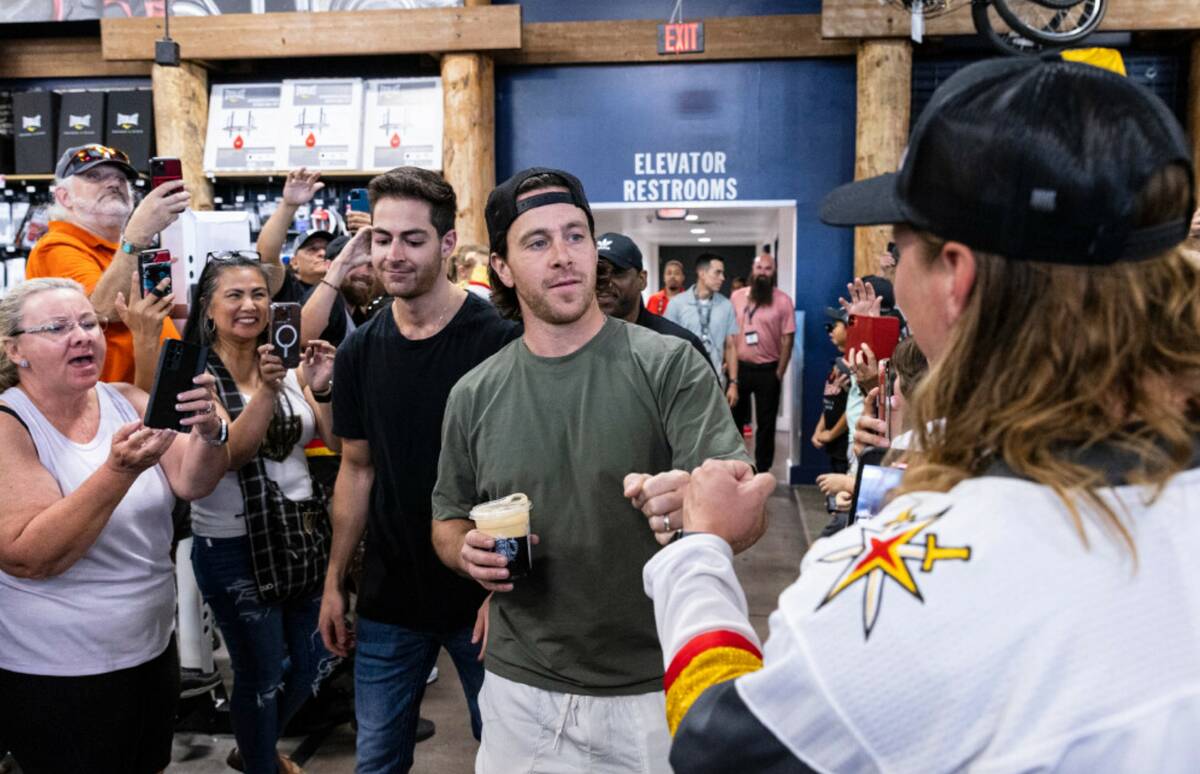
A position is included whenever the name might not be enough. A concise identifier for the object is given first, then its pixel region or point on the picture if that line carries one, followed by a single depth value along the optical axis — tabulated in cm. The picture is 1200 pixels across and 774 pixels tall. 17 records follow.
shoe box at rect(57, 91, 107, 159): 682
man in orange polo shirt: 286
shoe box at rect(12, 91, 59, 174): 682
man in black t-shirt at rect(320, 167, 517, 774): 249
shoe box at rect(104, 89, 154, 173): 689
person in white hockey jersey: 75
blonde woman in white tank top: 219
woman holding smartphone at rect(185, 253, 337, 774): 286
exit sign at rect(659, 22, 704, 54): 624
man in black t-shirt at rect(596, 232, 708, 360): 357
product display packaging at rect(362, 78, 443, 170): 684
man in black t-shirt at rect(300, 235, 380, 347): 366
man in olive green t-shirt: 181
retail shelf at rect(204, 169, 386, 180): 689
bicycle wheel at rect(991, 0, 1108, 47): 554
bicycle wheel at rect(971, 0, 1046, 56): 560
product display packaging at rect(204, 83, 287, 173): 695
